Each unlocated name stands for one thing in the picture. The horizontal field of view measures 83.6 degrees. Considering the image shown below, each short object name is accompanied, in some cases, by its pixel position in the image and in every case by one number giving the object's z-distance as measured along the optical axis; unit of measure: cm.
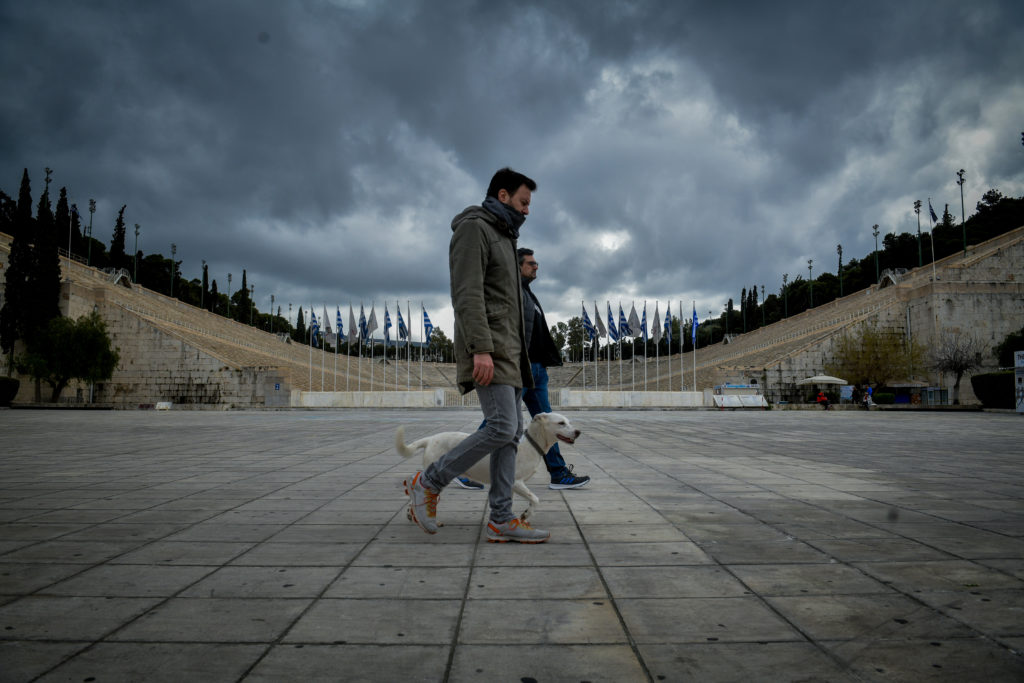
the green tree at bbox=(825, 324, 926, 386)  3291
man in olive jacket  296
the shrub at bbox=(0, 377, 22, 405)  2819
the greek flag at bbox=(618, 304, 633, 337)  3928
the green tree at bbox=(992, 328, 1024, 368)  2997
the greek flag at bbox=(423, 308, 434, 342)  3997
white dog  374
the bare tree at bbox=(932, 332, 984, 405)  3123
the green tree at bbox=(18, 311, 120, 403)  3238
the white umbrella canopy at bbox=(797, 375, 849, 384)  3007
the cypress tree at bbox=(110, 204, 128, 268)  5838
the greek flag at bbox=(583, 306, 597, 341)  4079
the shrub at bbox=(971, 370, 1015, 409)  2305
